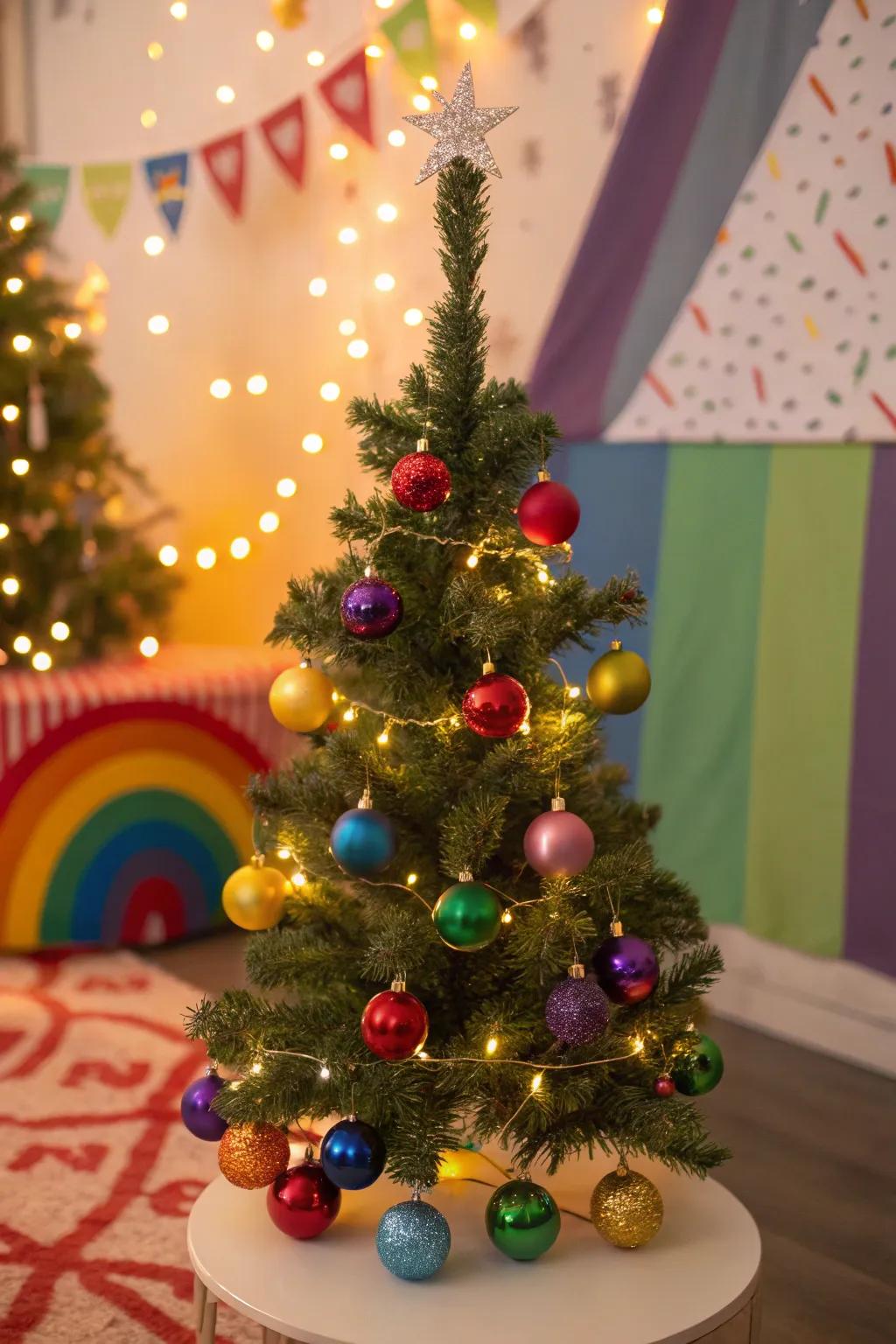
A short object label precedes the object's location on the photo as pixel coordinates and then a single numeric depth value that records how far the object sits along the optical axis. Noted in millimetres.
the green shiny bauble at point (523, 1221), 1134
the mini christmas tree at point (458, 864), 1182
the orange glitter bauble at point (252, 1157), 1209
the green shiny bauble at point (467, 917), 1146
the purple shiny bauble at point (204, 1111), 1280
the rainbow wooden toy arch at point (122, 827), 2734
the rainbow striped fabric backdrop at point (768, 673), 2289
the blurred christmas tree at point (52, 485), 3064
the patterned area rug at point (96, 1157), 1540
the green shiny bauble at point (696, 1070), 1261
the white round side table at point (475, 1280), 1052
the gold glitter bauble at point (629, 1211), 1163
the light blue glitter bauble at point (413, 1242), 1104
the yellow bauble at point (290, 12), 3188
